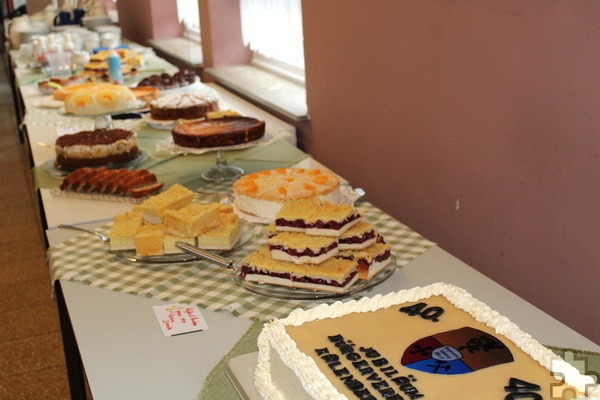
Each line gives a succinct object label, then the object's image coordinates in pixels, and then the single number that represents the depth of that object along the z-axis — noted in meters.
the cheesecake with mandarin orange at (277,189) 1.78
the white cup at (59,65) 3.81
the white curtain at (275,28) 3.38
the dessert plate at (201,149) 2.10
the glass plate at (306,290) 1.37
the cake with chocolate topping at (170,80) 3.39
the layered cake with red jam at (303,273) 1.36
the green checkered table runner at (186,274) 1.41
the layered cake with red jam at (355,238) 1.43
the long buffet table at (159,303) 1.21
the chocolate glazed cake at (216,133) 2.10
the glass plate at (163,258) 1.59
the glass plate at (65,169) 2.24
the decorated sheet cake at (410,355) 0.84
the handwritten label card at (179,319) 1.34
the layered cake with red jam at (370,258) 1.41
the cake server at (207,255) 1.53
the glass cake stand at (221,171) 2.20
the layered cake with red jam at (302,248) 1.37
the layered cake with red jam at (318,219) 1.41
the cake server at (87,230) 1.70
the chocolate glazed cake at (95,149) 2.26
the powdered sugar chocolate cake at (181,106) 2.74
